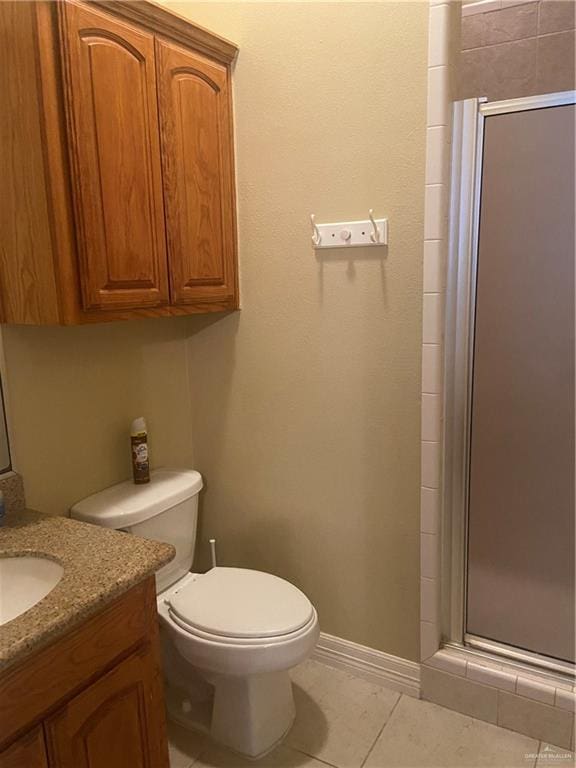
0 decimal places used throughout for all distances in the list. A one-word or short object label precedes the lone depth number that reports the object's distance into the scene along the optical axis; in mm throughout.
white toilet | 1543
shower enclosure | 1630
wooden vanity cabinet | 1022
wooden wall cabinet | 1322
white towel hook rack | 1658
